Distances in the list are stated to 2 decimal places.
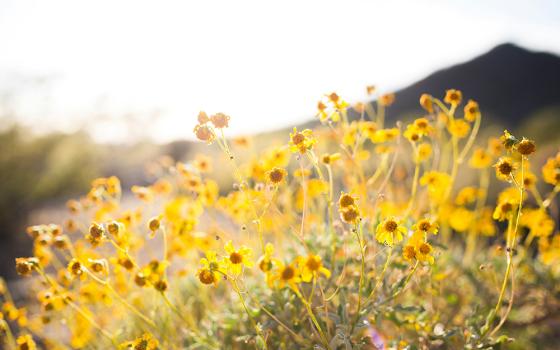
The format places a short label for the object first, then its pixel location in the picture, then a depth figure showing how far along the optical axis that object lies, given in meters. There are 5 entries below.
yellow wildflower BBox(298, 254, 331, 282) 0.53
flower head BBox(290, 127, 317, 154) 0.58
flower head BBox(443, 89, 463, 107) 0.69
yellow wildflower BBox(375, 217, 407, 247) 0.58
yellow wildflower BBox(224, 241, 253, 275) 0.56
